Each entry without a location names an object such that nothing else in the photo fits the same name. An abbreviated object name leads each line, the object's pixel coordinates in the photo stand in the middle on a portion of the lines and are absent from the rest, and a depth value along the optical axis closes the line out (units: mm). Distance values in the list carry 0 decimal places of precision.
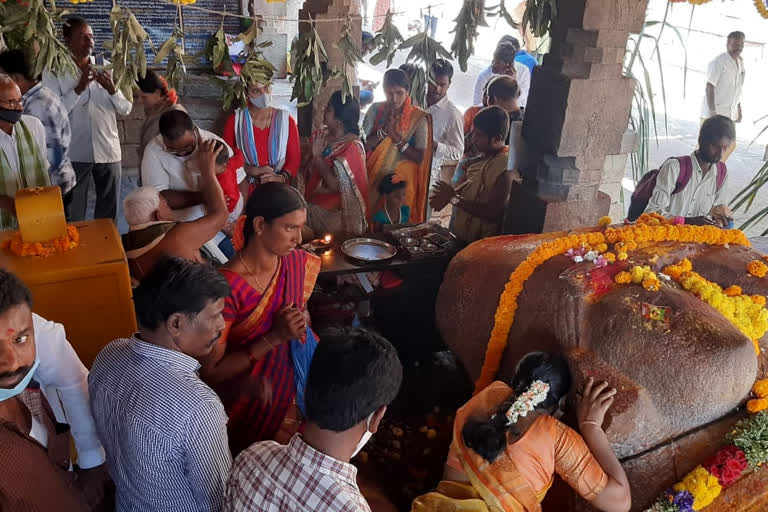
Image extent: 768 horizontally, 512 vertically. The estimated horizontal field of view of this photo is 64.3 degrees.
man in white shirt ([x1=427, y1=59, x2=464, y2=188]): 6418
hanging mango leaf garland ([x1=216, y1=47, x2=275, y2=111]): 3316
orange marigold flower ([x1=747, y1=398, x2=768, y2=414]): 2715
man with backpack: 4484
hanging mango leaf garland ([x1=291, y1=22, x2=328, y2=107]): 3461
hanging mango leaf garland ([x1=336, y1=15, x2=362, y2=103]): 3547
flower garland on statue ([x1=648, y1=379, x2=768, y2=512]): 2604
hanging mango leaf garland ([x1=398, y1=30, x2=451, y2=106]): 3564
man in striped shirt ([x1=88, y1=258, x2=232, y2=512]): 1824
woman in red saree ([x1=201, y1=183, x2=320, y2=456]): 2734
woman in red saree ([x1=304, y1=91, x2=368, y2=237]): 5266
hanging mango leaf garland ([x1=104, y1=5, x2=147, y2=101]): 2918
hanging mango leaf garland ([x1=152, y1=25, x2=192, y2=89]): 2986
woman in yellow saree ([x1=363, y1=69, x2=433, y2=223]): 5562
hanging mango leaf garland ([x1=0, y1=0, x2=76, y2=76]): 2998
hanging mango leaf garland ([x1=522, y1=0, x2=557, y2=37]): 3969
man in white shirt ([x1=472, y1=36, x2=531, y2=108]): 7105
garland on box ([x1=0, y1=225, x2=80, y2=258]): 2934
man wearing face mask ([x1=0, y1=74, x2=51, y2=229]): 3857
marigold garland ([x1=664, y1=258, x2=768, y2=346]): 2896
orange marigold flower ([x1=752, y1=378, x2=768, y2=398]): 2764
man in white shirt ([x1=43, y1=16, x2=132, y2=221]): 5305
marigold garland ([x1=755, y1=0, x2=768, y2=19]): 4668
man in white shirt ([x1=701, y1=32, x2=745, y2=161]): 7859
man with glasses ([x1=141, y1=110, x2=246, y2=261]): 3920
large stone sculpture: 2592
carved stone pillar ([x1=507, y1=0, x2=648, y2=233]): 3836
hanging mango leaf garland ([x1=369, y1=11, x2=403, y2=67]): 3533
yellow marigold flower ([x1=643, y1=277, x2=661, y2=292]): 2865
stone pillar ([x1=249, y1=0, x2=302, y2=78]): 7020
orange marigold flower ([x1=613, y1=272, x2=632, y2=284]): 2945
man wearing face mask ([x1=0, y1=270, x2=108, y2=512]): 1871
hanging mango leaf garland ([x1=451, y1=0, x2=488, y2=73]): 3613
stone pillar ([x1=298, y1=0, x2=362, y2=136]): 5785
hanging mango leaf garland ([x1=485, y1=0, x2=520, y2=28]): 3570
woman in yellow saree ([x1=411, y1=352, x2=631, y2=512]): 2320
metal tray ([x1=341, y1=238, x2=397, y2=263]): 4082
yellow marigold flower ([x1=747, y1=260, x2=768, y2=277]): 3072
